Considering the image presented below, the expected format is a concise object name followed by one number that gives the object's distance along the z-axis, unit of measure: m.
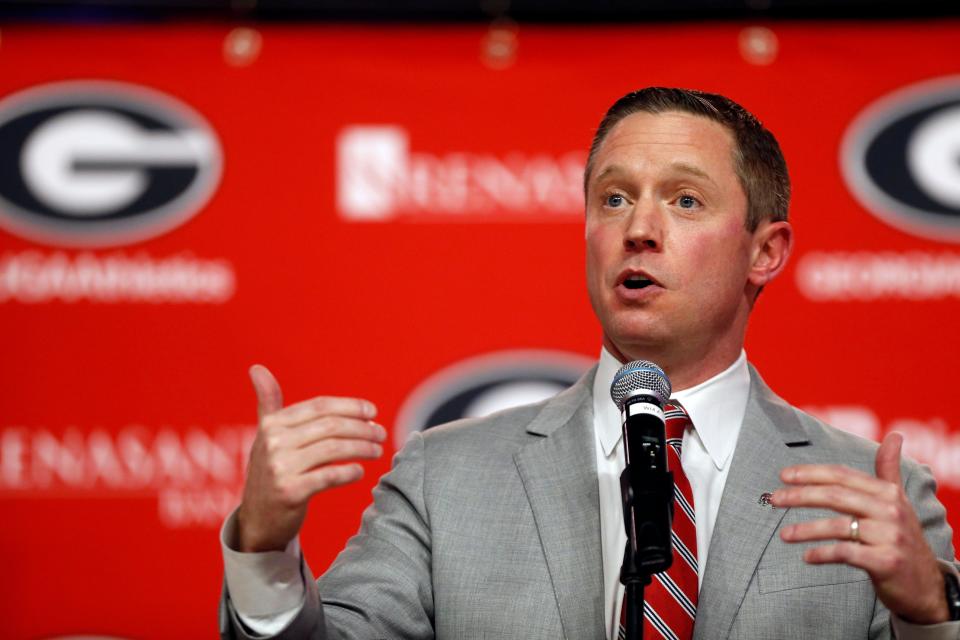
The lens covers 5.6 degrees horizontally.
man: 8.74
